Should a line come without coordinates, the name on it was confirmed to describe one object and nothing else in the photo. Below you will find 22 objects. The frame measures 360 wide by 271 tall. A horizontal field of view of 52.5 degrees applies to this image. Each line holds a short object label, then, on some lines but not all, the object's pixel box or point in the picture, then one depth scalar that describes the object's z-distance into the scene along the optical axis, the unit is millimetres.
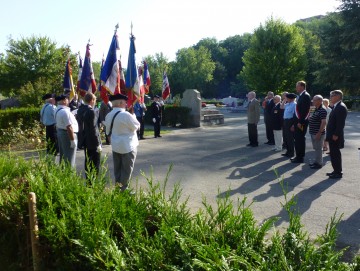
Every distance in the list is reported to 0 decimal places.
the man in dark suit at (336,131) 7867
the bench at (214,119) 22297
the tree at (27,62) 36625
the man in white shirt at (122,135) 6180
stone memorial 20891
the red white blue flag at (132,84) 9641
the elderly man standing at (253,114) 12924
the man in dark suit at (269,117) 12906
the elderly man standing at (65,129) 7641
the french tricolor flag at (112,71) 9141
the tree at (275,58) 41469
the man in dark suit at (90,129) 7242
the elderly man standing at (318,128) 9203
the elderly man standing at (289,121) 10695
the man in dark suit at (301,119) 9672
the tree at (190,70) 69625
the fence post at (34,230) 3477
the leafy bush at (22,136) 13695
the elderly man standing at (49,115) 10391
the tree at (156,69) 63719
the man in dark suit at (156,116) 16147
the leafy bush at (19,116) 14828
